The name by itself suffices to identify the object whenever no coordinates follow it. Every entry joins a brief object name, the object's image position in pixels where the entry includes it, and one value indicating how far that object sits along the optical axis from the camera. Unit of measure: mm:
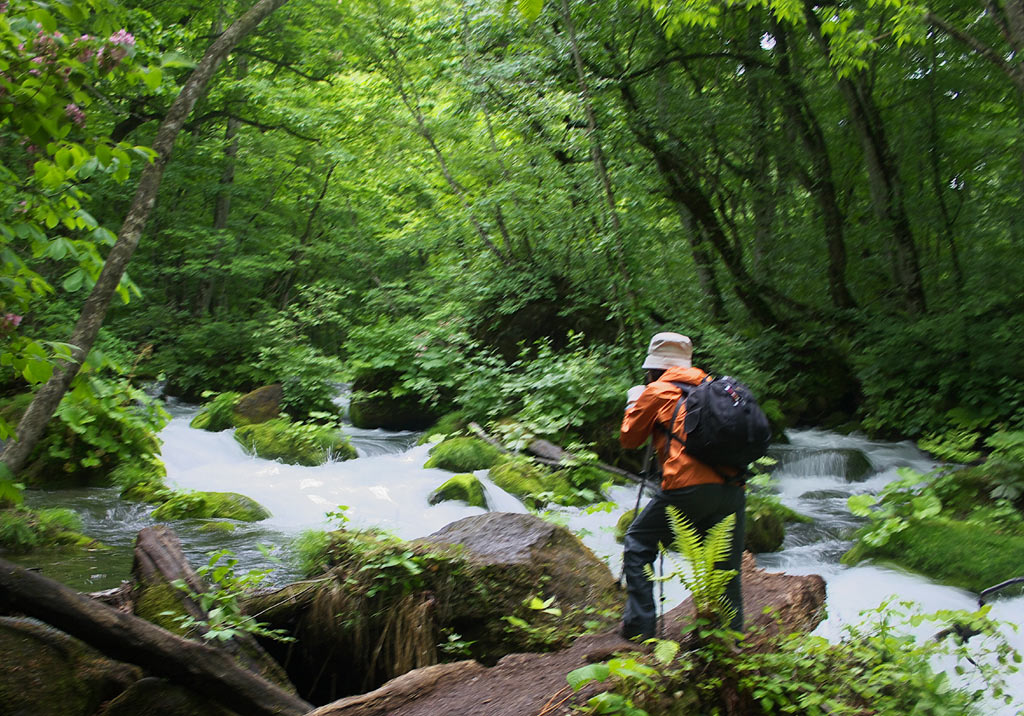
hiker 3680
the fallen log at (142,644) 3205
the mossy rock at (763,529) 7156
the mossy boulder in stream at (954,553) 6035
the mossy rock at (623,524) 7219
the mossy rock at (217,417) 12566
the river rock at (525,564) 4609
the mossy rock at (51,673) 3223
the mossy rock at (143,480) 7960
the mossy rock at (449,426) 11797
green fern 3176
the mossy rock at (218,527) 6887
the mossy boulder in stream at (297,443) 10523
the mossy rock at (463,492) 8164
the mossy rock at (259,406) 12984
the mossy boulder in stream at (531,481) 8500
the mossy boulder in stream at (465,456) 9859
